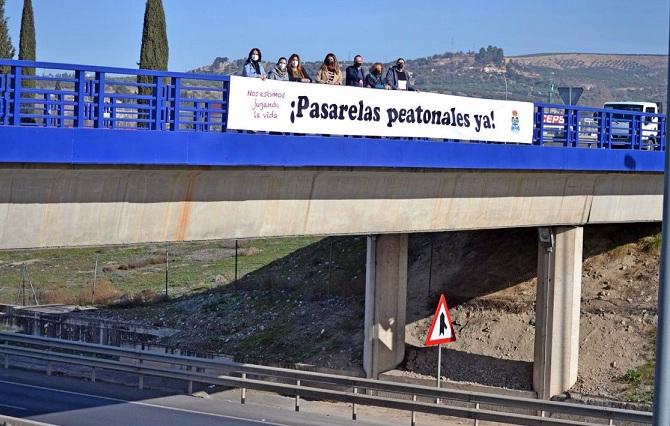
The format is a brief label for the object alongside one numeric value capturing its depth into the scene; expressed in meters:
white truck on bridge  31.35
